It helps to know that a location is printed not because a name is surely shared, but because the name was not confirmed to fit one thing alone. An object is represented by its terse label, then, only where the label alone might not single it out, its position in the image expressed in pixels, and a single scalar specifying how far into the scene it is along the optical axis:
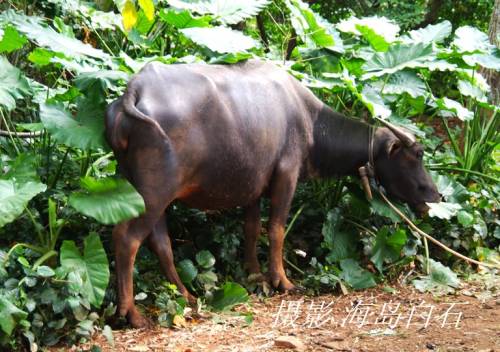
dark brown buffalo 4.86
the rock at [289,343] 4.56
